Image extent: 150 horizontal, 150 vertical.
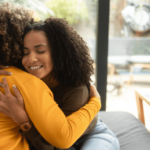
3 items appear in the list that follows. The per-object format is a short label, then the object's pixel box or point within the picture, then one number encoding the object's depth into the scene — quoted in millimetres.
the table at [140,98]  1815
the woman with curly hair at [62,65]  1341
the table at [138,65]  2284
